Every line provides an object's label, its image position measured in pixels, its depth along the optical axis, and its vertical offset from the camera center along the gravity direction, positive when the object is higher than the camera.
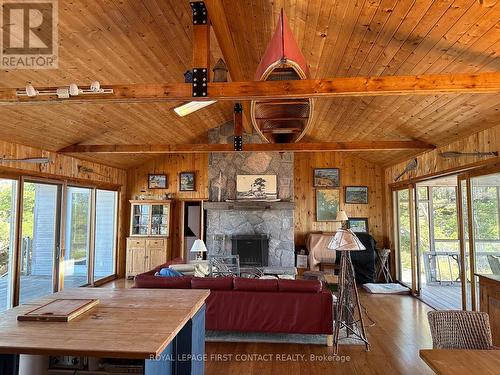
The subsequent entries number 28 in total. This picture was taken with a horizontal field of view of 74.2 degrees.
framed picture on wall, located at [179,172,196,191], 8.62 +0.76
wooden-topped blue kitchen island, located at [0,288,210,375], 1.56 -0.64
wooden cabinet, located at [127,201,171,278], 7.99 -0.61
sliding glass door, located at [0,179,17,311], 5.05 -0.40
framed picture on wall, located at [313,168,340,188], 8.53 +0.86
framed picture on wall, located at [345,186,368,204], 8.49 +0.41
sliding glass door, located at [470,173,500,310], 4.15 -0.20
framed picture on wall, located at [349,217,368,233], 8.43 -0.30
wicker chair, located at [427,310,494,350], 2.30 -0.84
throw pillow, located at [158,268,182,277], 4.60 -0.87
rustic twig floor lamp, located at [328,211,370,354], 3.93 -0.90
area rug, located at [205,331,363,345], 4.20 -1.66
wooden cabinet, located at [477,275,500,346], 3.36 -0.94
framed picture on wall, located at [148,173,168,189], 8.70 +0.79
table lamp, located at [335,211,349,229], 7.72 -0.14
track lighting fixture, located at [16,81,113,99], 2.97 +1.09
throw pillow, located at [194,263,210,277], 5.07 -0.97
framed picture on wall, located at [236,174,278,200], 8.19 +0.60
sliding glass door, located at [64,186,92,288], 6.68 -0.54
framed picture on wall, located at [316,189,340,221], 8.48 +0.18
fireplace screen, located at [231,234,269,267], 7.93 -0.89
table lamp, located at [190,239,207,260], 6.02 -0.65
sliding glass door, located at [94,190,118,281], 7.90 -0.55
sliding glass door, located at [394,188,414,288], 6.88 -0.52
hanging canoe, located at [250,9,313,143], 2.76 +1.22
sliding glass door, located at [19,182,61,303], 5.47 -0.51
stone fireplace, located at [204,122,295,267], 8.02 +0.10
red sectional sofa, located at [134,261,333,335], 4.13 -1.17
